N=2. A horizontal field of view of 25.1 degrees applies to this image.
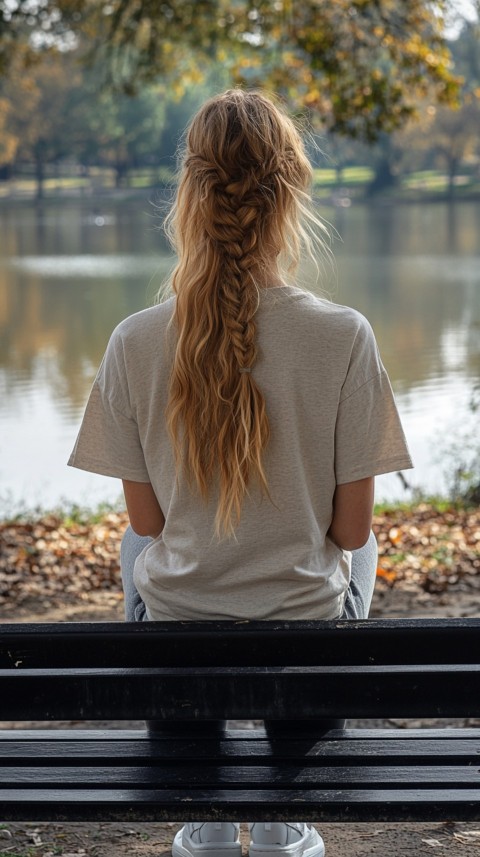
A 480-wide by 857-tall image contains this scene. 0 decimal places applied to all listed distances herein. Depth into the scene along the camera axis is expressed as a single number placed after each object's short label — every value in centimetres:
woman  209
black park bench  200
